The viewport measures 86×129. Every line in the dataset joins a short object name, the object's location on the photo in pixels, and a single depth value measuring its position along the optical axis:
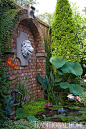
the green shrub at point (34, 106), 3.67
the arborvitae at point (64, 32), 5.91
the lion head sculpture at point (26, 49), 4.09
